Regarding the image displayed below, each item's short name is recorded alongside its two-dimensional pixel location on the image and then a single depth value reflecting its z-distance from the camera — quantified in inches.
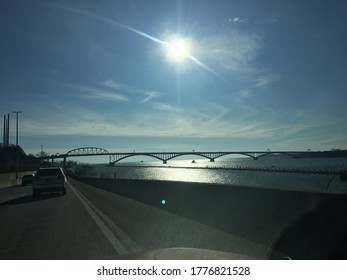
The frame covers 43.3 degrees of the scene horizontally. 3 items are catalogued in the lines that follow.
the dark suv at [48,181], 1079.0
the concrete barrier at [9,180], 2061.5
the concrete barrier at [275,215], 301.0
